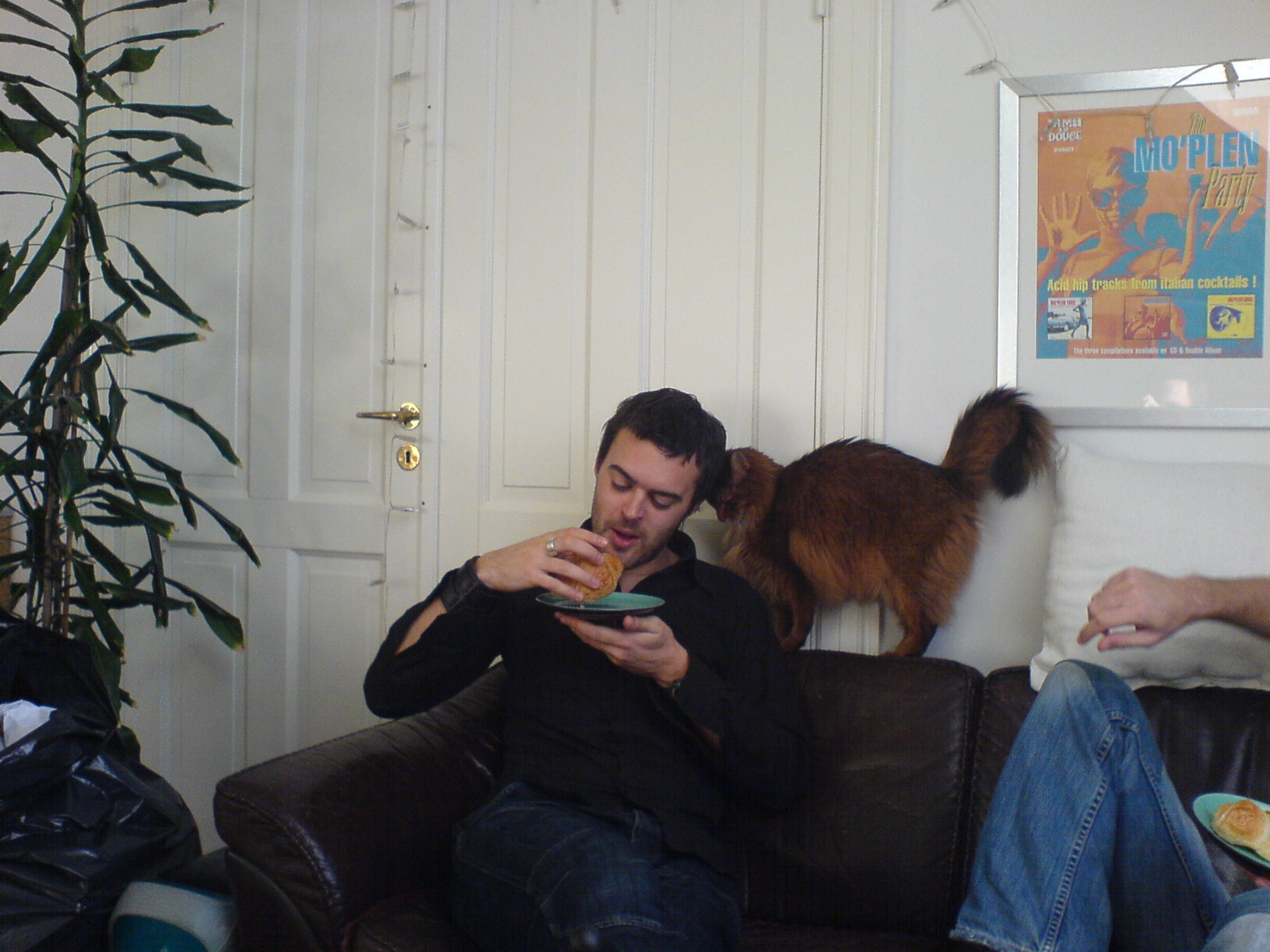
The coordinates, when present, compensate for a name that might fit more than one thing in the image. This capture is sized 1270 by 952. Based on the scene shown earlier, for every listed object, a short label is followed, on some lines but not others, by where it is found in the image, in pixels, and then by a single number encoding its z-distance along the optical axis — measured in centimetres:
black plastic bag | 140
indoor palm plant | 184
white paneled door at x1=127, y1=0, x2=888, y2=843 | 199
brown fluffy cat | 174
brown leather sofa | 129
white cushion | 145
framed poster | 174
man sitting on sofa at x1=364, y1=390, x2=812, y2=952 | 125
